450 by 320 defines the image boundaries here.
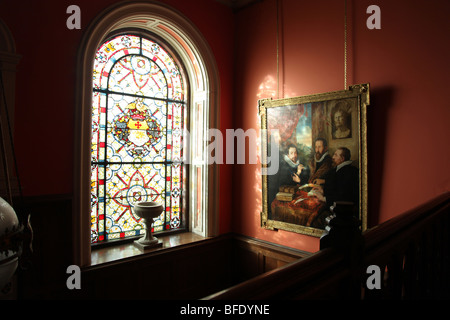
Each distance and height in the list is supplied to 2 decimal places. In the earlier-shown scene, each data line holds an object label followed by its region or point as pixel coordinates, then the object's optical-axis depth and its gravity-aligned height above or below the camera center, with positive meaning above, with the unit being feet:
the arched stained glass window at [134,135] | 13.58 +1.36
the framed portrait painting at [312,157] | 11.42 +0.26
